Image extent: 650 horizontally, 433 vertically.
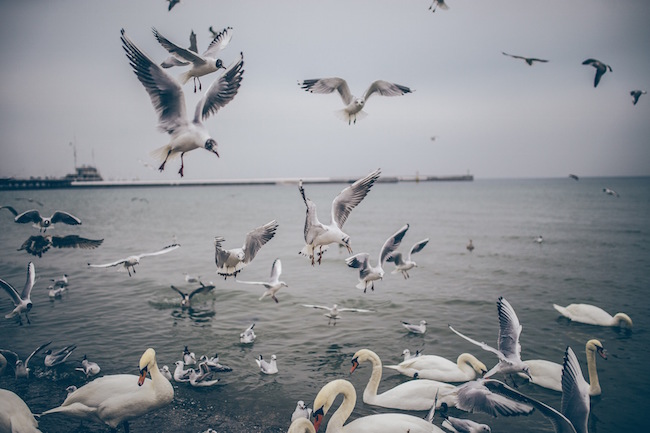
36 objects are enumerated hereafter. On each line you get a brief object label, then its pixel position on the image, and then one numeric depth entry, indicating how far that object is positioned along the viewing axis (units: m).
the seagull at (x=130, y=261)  10.23
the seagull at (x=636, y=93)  11.98
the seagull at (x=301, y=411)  7.19
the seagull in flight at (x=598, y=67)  10.59
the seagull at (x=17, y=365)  8.80
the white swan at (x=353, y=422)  5.92
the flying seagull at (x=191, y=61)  4.47
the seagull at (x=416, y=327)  11.41
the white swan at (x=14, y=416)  5.59
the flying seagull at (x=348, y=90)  6.74
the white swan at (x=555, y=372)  8.31
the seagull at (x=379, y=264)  8.45
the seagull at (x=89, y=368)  8.86
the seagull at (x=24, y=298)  10.48
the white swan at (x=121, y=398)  6.62
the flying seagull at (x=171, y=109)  4.62
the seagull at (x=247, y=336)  10.93
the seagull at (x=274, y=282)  10.43
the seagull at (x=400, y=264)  11.94
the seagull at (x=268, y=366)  9.18
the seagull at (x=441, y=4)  6.22
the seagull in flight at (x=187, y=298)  13.95
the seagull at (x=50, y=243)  8.72
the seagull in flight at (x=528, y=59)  7.65
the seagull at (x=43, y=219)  8.73
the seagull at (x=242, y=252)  6.32
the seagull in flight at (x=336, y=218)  5.69
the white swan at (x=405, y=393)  7.68
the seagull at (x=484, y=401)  5.45
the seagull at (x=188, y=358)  9.45
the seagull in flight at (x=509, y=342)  6.83
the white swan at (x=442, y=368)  8.68
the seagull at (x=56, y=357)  9.05
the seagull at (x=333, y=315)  12.37
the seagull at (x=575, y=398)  4.96
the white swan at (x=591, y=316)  11.72
